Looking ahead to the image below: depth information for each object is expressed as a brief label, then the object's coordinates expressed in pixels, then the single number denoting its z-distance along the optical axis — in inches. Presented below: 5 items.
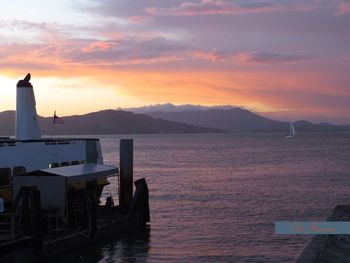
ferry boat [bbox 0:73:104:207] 1006.4
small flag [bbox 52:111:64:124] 1409.7
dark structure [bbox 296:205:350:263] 650.8
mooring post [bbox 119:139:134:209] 1232.2
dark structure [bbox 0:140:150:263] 792.3
